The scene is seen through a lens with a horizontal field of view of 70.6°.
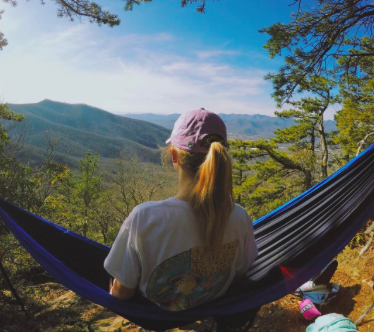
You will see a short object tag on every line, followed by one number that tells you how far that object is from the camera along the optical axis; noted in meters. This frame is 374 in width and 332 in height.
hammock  0.95
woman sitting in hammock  0.66
